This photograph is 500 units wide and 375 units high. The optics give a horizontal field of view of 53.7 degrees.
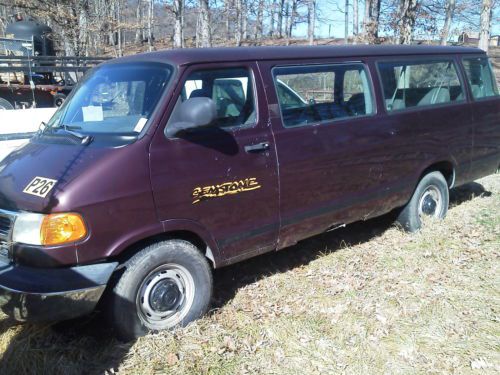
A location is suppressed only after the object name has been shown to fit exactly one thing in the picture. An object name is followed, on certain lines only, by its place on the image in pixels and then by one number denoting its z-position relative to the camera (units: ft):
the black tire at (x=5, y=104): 47.95
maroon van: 10.41
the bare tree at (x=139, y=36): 156.92
